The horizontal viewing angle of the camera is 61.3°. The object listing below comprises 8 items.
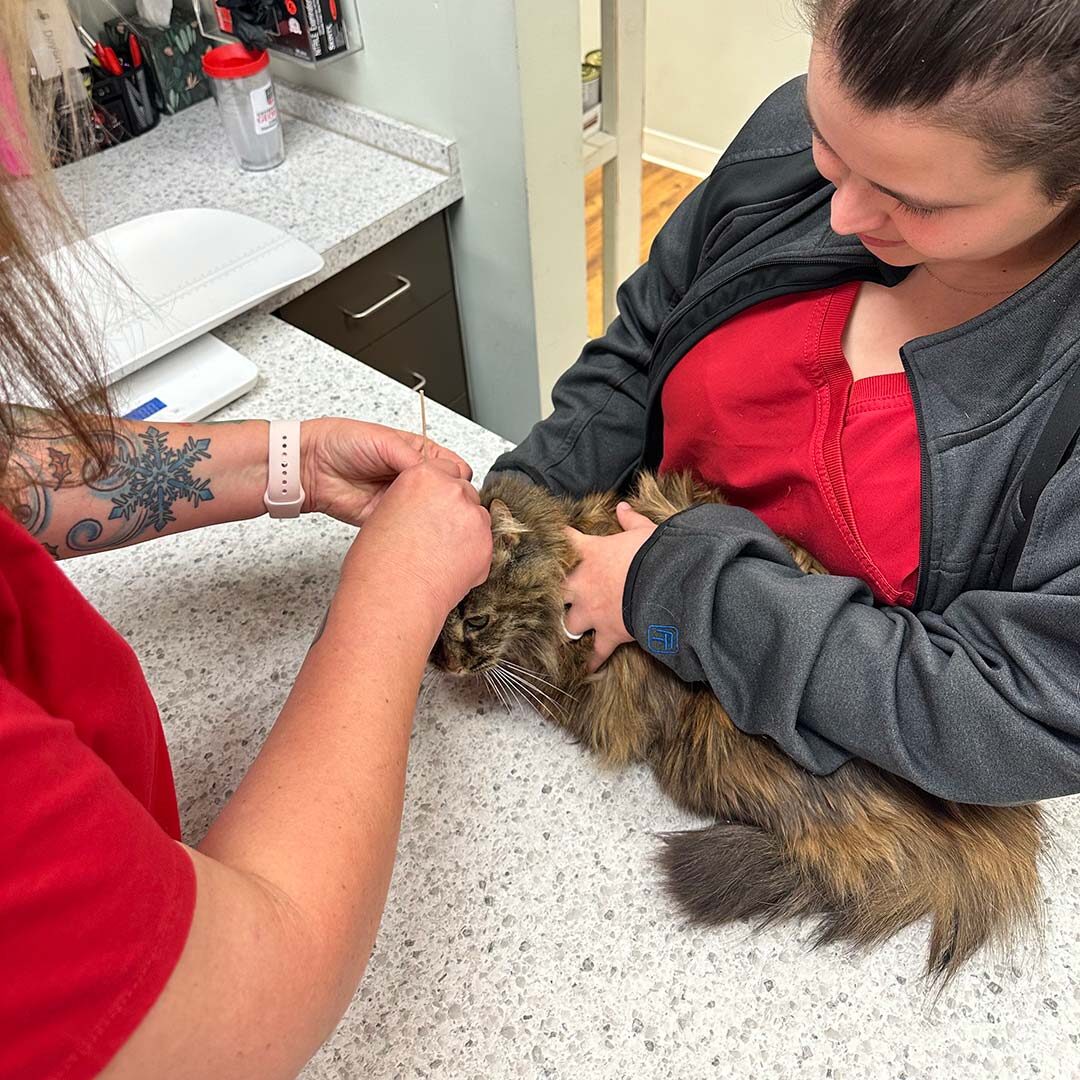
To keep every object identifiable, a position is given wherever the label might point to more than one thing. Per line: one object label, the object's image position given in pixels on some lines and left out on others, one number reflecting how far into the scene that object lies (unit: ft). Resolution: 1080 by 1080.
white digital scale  4.58
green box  6.63
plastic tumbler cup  6.01
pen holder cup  6.48
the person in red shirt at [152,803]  1.52
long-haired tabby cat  2.65
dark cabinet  6.20
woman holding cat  2.06
